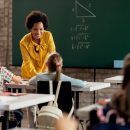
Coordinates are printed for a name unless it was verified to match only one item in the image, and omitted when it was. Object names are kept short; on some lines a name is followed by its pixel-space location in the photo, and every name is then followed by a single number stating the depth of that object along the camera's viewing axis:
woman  5.91
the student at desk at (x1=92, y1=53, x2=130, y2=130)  2.15
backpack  4.20
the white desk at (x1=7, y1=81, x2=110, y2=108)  5.08
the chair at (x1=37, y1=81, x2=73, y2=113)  4.72
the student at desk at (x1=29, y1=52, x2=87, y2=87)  4.83
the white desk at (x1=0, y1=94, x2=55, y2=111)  3.57
